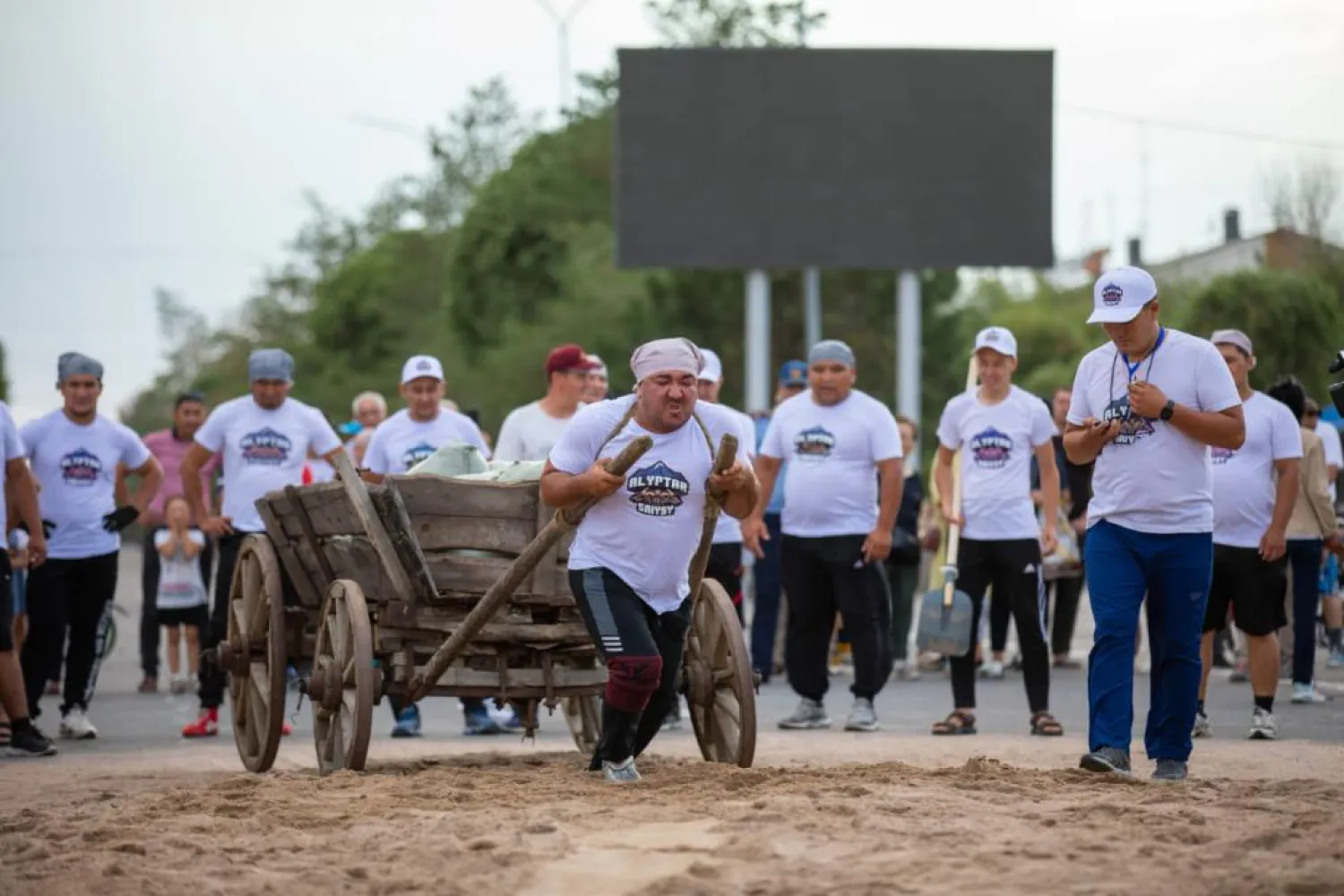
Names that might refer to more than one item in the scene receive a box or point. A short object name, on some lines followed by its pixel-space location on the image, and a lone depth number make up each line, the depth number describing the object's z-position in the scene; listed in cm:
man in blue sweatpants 912
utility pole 5897
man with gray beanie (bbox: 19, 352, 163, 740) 1328
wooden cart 977
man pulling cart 891
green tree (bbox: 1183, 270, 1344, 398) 4006
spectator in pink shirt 1742
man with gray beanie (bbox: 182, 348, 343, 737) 1309
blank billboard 3103
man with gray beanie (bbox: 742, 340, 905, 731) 1273
